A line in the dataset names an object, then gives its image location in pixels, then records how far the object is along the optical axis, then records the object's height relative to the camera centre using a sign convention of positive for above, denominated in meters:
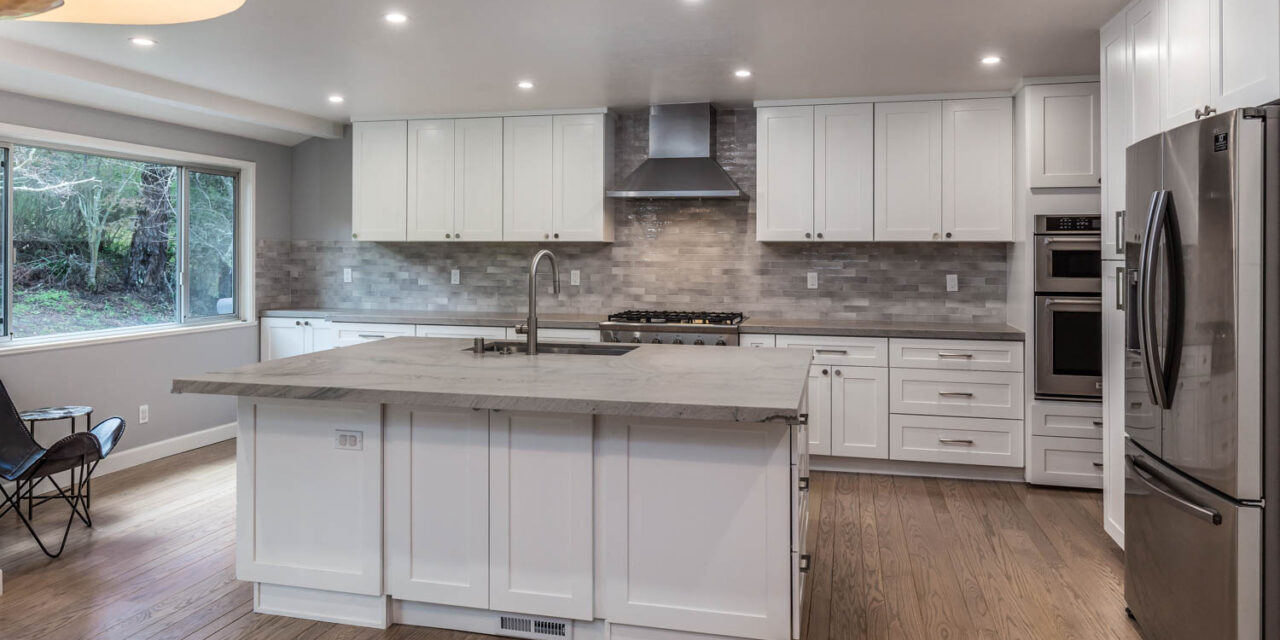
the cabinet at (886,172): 4.62 +0.87
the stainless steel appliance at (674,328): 4.65 -0.08
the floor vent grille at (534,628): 2.51 -1.01
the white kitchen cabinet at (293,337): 5.50 -0.15
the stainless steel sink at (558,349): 3.27 -0.14
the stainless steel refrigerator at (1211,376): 2.01 -0.17
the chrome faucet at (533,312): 3.04 +0.01
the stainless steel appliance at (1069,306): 4.21 +0.05
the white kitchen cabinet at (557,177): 5.16 +0.92
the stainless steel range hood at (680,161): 4.95 +1.00
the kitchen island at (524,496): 2.30 -0.57
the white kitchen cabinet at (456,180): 5.34 +0.94
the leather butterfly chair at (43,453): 3.26 -0.60
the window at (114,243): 4.27 +0.45
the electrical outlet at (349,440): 2.59 -0.41
